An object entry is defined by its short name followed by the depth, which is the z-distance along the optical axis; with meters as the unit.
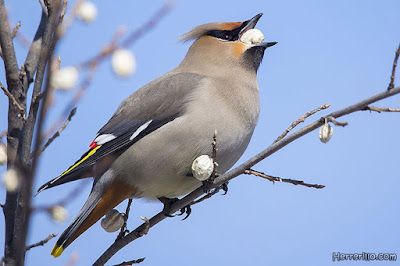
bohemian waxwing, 7.11
